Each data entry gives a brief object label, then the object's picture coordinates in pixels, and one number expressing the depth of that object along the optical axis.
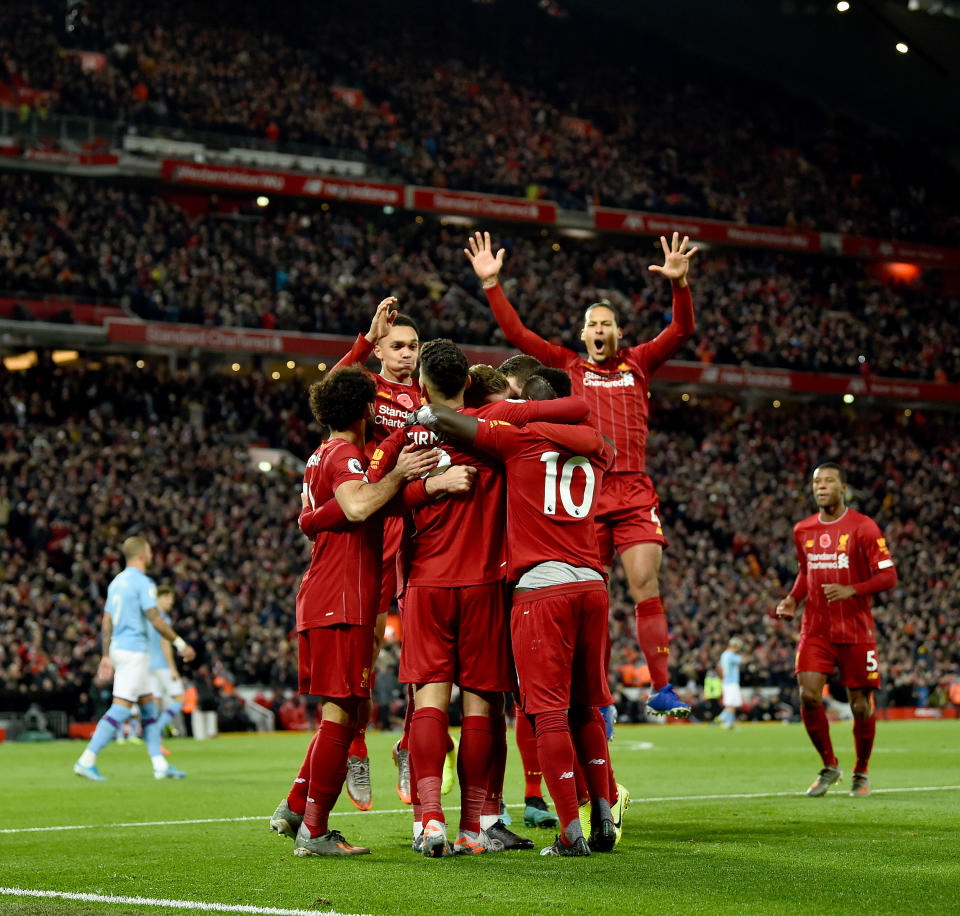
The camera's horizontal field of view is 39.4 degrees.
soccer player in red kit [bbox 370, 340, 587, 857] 7.03
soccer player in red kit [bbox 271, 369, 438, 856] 6.92
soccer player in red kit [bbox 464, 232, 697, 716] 9.37
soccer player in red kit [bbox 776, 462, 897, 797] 11.47
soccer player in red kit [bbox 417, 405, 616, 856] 6.81
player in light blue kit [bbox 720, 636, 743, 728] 29.23
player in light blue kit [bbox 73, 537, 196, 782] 13.99
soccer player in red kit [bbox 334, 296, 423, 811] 8.48
